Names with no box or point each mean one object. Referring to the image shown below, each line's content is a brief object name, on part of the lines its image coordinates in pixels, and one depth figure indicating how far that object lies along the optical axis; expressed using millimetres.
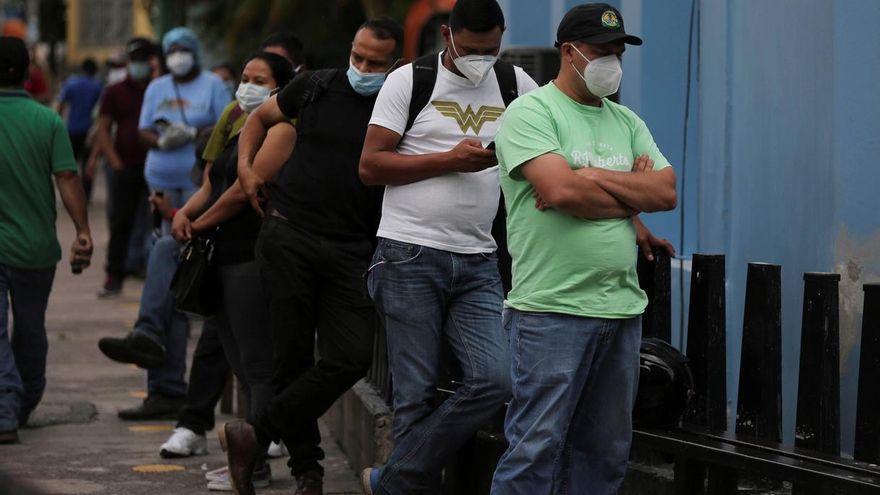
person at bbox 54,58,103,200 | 40531
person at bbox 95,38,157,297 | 25844
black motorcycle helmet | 10078
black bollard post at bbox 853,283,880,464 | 9242
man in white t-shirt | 10445
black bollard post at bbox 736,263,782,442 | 9977
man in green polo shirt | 15414
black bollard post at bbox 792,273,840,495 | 9586
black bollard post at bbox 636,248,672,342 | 10977
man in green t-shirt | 9055
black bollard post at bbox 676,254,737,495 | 10477
